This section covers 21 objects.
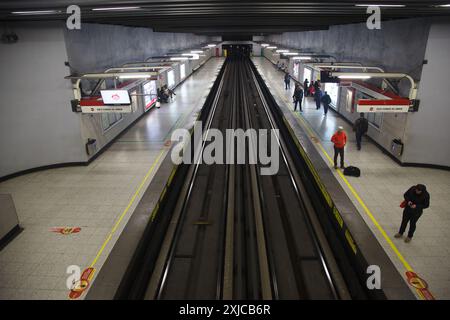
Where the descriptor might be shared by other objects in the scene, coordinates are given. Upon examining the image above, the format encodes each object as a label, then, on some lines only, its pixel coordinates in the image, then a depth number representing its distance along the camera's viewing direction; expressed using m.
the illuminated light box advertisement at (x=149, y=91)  17.38
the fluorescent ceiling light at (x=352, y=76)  9.33
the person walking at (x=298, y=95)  16.84
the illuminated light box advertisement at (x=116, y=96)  9.41
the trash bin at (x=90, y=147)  10.82
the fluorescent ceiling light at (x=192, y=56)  18.07
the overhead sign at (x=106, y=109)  9.53
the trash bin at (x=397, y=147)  10.28
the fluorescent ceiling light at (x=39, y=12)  6.86
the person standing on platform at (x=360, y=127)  11.43
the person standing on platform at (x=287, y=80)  23.30
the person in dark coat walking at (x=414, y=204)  6.09
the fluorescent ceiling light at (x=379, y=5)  6.27
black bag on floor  9.76
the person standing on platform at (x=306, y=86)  19.70
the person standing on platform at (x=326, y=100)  15.65
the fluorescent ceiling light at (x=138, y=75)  9.45
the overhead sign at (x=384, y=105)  8.97
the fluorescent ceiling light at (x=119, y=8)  6.49
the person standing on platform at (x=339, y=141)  9.66
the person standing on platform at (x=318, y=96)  17.22
